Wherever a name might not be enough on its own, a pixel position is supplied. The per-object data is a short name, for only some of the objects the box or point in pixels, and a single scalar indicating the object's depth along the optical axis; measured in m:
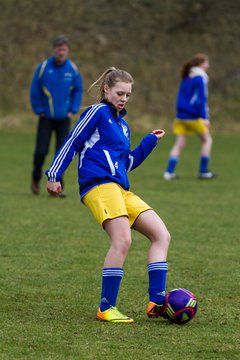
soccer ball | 12.33
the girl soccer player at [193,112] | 32.41
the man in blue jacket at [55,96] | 27.05
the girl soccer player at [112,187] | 12.59
